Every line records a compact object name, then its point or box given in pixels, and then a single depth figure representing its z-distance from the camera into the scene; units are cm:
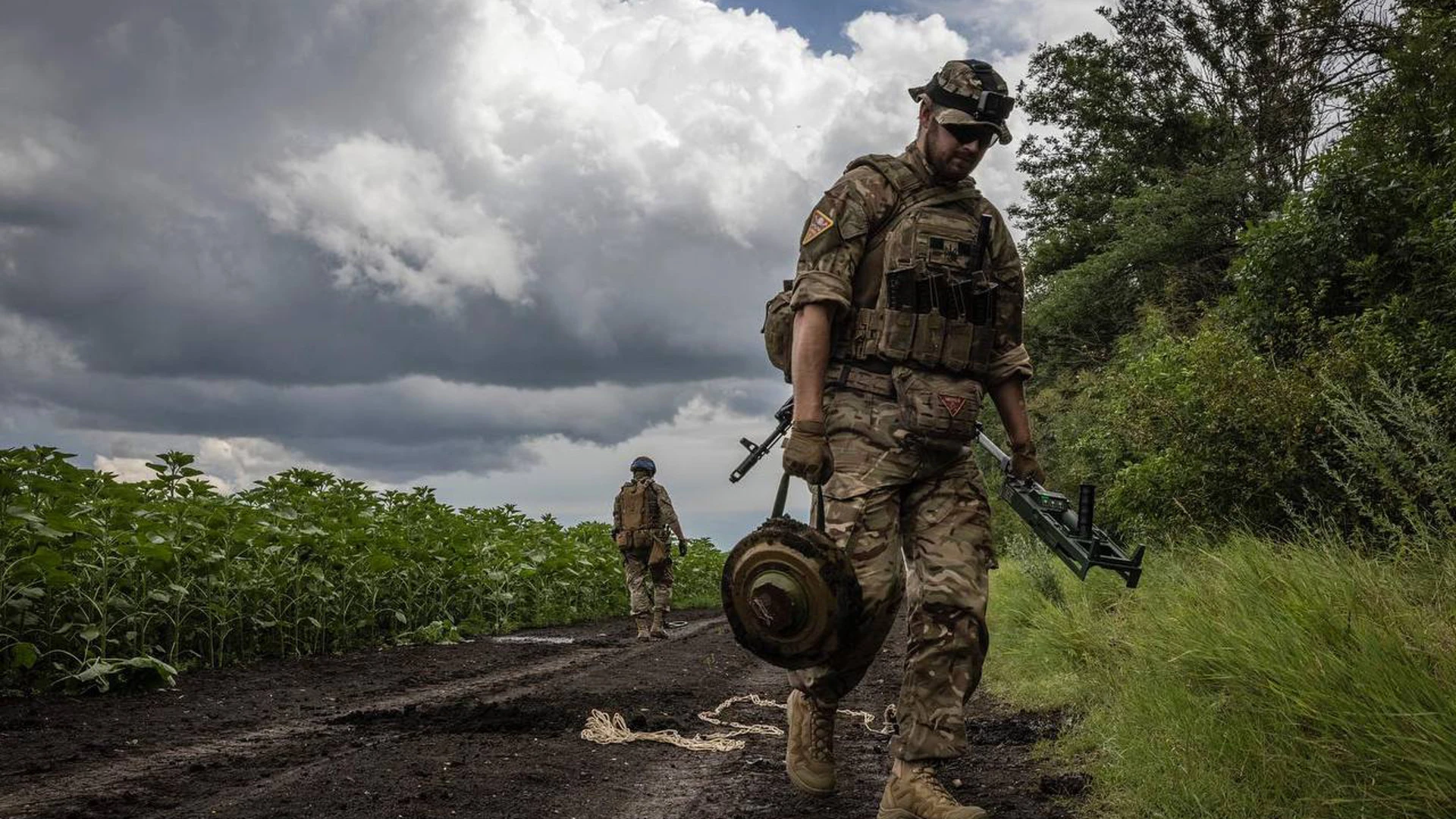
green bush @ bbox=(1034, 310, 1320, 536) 883
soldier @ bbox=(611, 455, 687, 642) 1484
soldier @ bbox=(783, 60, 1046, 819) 382
